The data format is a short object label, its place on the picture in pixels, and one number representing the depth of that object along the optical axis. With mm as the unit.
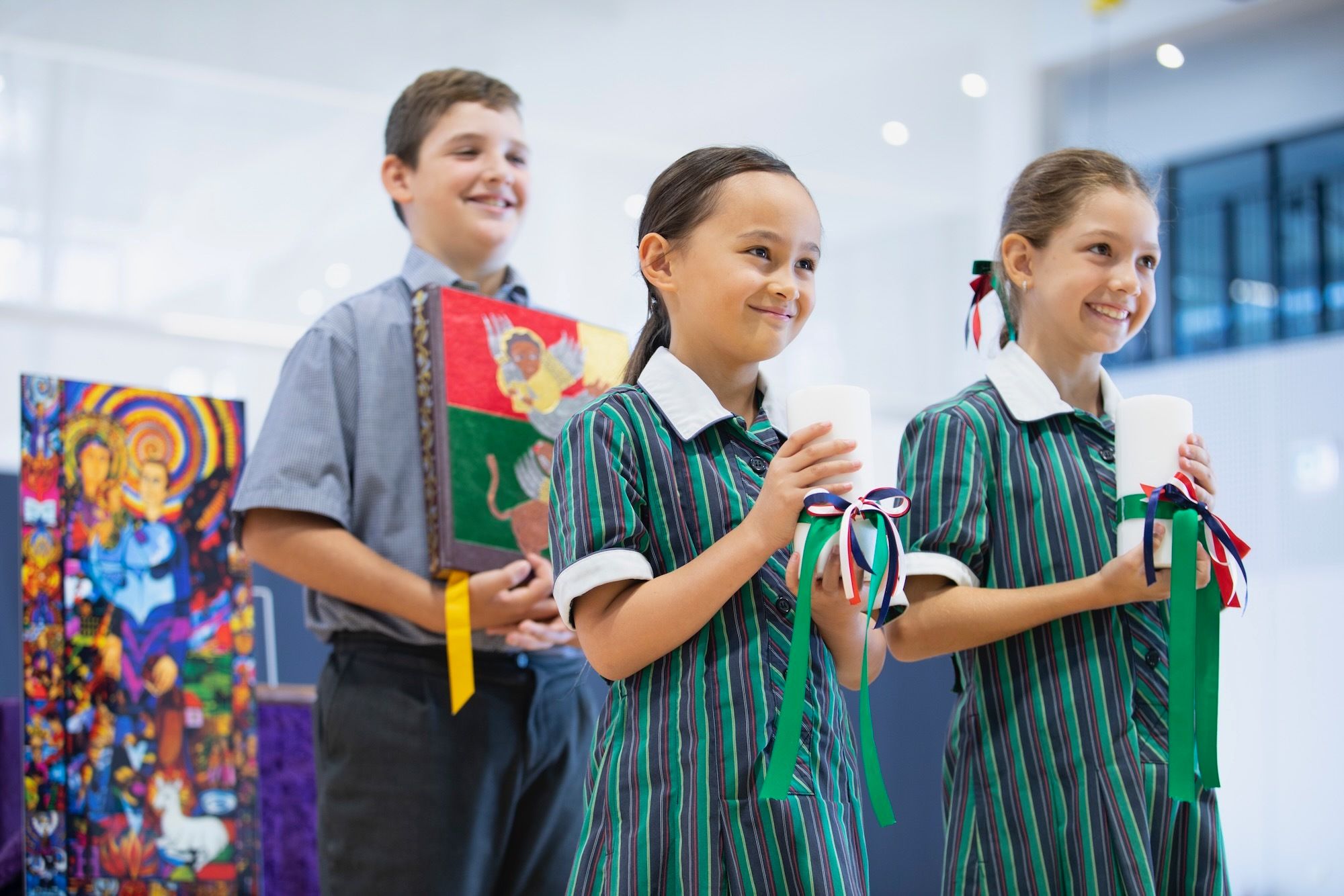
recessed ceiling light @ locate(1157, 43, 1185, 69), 5676
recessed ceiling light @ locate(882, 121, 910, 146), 5363
